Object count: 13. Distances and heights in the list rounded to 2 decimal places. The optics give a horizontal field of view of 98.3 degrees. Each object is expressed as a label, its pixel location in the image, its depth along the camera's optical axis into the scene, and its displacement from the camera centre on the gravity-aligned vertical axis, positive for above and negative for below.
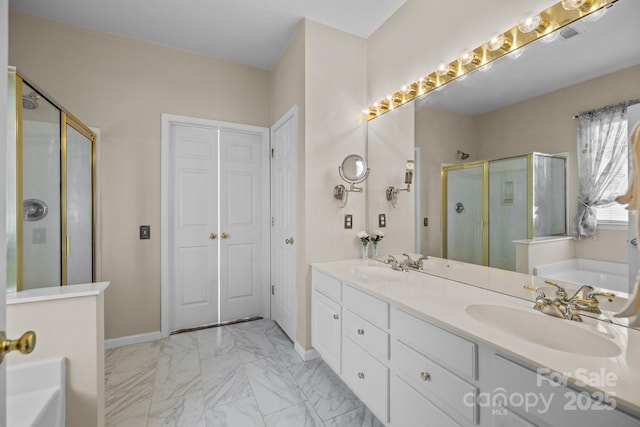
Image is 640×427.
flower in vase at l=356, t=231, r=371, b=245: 2.34 -0.19
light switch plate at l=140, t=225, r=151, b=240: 2.57 -0.16
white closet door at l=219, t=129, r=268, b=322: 2.97 -0.12
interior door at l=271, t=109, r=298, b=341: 2.49 -0.08
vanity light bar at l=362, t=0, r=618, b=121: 1.20 +0.88
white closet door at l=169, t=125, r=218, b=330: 2.77 -0.11
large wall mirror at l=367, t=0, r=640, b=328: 1.07 +0.50
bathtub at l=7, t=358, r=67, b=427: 0.99 -0.70
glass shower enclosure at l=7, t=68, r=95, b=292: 1.29 +0.13
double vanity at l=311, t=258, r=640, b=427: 0.75 -0.49
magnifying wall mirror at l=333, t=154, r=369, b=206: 2.37 +0.38
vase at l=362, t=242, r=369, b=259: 2.38 -0.31
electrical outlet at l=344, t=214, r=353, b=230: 2.40 -0.06
